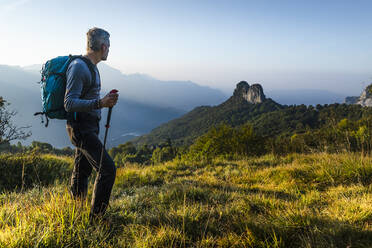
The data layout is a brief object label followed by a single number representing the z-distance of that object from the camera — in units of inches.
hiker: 91.9
